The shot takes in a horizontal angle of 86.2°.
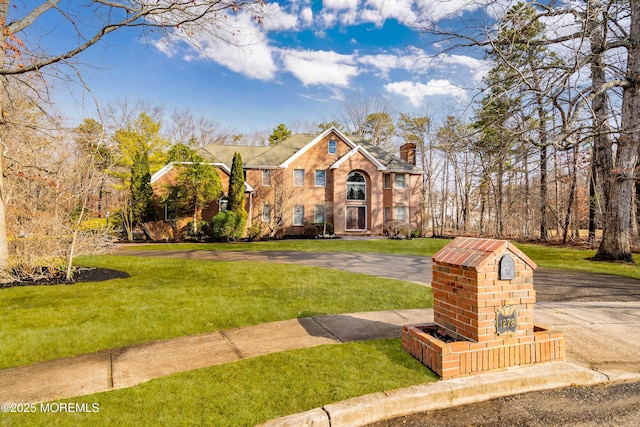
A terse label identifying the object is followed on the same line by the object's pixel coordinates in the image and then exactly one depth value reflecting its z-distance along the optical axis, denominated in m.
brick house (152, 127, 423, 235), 26.44
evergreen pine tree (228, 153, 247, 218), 23.55
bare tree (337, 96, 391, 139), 42.28
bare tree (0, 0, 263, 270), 8.15
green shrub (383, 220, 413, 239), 24.96
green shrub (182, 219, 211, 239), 22.60
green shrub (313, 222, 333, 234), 26.72
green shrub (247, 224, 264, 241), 23.77
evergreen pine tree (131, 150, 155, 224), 22.48
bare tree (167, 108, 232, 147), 40.12
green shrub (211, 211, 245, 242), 21.48
